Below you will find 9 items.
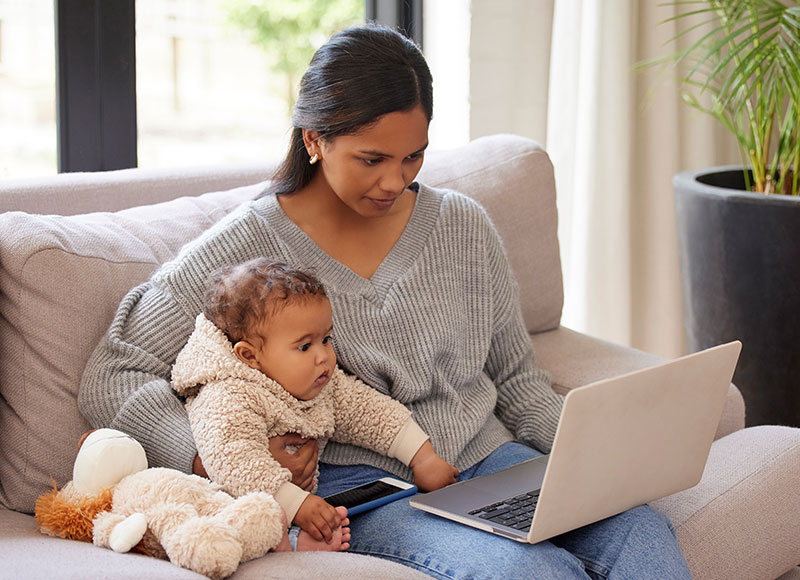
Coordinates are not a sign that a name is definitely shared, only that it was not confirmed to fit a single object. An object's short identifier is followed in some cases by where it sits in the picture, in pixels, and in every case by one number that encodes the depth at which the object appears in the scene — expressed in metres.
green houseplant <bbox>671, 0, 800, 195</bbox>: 3.22
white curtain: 3.65
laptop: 2.28
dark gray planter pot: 3.20
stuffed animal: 2.27
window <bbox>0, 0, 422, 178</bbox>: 3.12
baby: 2.40
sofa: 2.32
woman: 2.42
